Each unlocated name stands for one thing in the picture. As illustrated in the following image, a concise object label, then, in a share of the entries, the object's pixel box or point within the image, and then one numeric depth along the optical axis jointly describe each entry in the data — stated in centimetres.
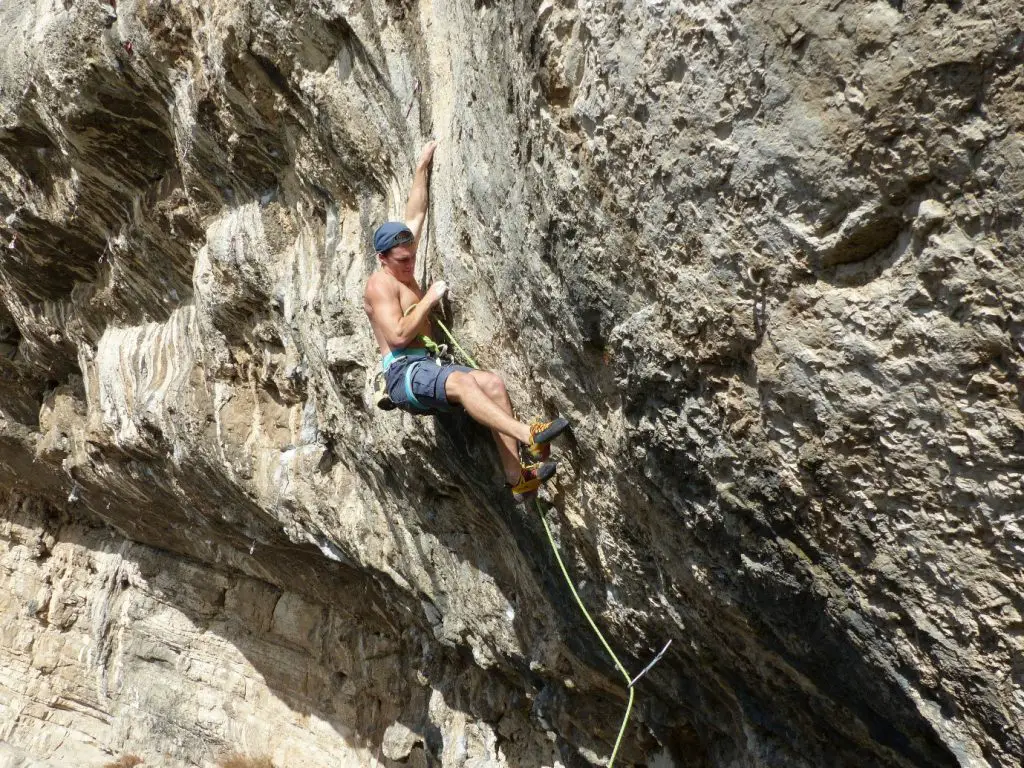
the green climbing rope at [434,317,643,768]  452
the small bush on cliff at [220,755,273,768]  905
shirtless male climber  427
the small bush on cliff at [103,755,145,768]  1014
